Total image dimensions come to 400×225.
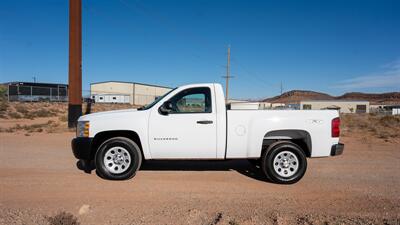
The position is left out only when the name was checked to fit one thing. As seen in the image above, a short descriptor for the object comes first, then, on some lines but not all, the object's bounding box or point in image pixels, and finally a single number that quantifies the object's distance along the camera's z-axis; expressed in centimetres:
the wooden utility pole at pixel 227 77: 3123
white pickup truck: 566
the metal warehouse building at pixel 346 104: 8488
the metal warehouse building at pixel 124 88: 8669
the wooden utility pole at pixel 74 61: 1558
